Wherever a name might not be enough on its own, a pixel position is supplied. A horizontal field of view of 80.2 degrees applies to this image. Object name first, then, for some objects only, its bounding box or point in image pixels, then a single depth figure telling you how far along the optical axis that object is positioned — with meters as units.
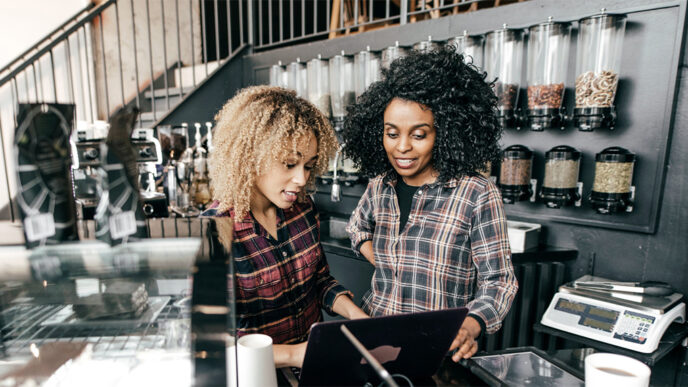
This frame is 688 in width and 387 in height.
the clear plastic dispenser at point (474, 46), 2.02
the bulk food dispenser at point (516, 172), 1.86
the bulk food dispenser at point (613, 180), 1.61
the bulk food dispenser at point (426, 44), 2.22
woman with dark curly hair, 1.26
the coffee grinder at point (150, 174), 1.22
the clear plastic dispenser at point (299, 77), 2.87
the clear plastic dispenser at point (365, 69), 2.44
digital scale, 1.37
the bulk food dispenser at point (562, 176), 1.75
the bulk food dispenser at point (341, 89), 2.50
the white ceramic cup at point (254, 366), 0.74
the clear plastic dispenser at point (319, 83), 2.65
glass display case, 0.57
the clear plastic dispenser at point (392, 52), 2.32
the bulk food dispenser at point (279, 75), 3.05
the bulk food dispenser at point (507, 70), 1.86
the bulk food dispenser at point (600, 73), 1.63
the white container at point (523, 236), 1.82
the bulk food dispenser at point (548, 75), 1.75
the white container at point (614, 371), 0.71
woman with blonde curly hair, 1.11
